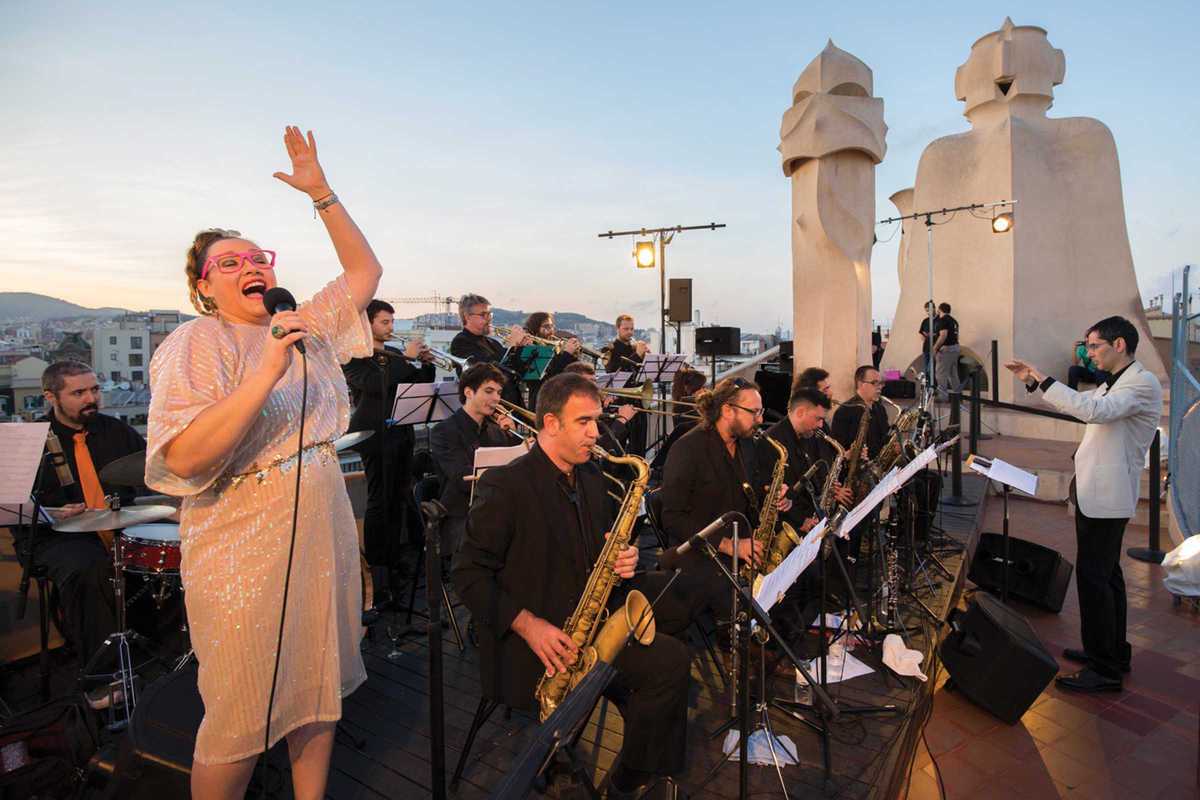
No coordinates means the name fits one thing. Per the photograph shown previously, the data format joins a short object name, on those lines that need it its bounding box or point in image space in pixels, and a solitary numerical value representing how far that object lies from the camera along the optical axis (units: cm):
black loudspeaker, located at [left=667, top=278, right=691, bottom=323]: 1330
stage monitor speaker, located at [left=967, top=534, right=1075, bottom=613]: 529
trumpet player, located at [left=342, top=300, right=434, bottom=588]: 494
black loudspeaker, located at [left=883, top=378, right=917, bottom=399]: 1425
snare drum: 338
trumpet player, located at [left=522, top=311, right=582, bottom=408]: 769
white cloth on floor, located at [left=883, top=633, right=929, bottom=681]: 393
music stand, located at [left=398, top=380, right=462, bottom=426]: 468
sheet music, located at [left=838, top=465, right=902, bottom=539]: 300
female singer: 164
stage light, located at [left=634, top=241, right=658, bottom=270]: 1218
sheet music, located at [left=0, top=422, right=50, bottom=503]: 297
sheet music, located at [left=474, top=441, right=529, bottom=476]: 374
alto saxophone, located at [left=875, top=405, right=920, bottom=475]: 557
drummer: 369
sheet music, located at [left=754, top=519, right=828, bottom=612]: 247
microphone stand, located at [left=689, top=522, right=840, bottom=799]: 233
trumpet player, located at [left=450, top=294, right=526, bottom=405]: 627
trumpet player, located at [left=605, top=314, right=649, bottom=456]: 901
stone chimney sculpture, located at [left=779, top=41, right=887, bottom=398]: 1403
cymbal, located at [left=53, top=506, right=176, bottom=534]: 330
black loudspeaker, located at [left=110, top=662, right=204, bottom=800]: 222
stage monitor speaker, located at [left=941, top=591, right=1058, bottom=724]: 356
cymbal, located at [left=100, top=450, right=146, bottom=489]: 325
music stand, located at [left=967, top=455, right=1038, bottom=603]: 414
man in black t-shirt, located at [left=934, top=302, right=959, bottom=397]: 1297
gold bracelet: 185
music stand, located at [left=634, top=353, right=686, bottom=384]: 881
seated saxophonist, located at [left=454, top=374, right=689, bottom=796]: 257
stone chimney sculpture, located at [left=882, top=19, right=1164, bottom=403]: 1403
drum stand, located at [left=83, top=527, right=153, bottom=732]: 340
